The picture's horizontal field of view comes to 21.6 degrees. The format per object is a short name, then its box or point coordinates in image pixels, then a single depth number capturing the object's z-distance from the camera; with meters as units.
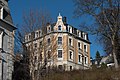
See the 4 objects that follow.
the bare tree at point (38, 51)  28.66
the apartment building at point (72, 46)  61.66
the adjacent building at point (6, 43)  31.16
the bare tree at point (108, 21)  36.97
